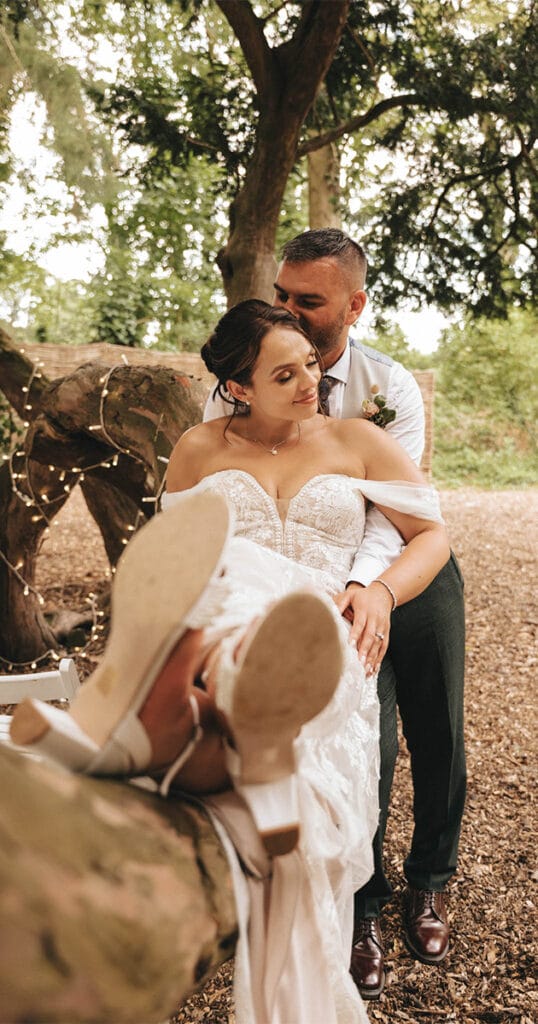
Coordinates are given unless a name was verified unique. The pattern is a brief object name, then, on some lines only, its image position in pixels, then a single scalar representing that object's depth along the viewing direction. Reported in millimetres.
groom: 1824
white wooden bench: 2113
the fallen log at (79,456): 2975
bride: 810
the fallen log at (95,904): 573
